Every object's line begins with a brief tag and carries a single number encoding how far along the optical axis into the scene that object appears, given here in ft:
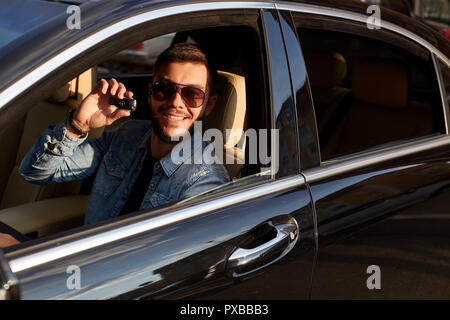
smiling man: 6.77
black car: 4.99
